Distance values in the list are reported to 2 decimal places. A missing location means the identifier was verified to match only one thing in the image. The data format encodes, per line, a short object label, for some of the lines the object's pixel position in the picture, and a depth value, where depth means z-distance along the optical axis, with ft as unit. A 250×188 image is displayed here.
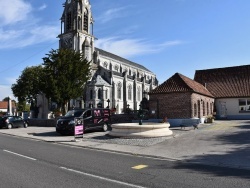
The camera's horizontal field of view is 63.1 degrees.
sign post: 39.44
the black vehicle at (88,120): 47.85
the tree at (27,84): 154.14
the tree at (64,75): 76.50
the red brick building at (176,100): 57.27
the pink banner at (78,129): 39.46
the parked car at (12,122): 69.69
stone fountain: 39.53
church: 152.92
